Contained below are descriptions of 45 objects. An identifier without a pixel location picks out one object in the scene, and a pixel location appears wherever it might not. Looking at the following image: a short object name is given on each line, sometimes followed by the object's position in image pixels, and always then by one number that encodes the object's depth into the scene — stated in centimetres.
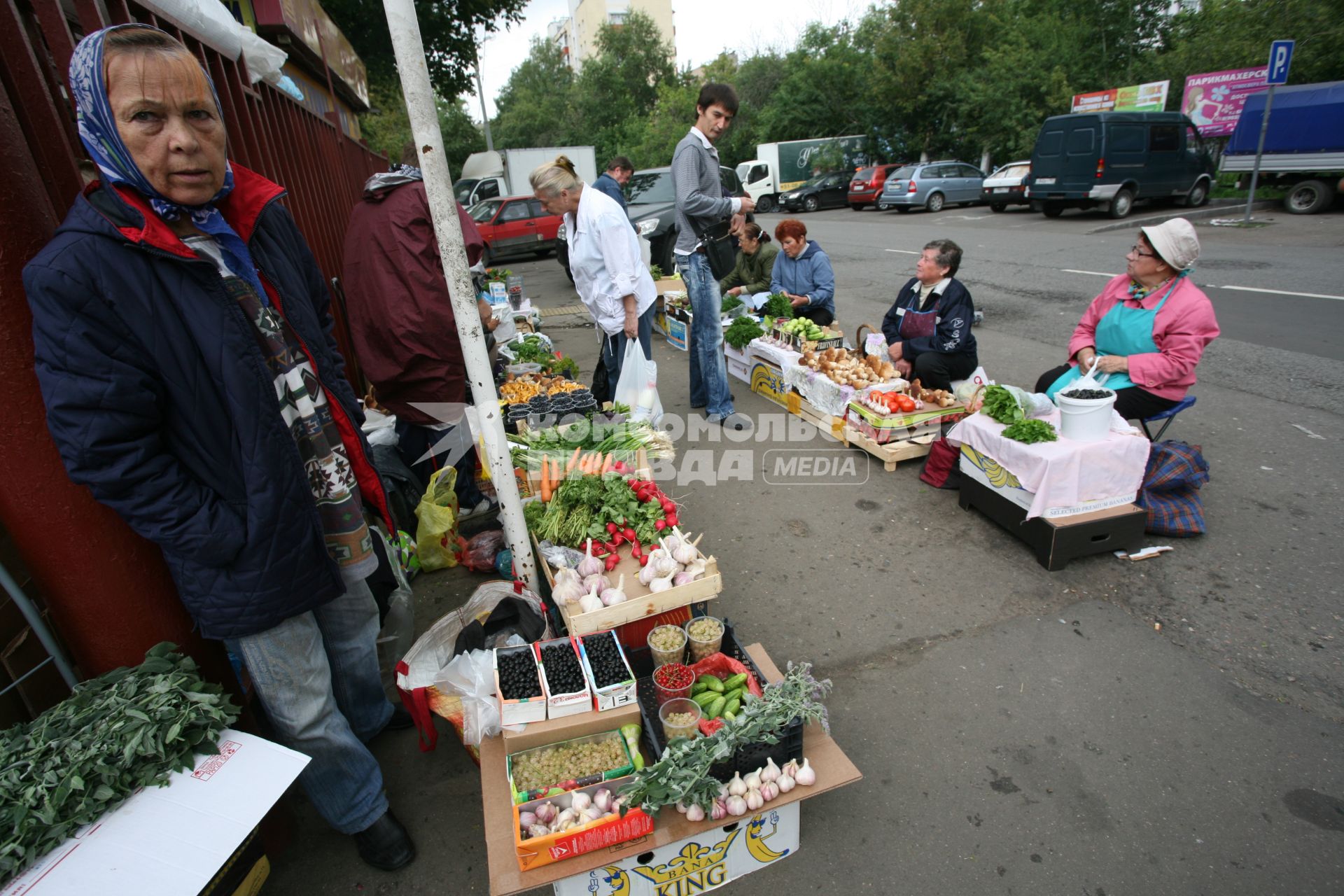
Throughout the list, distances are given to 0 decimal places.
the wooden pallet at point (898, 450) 489
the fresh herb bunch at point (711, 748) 205
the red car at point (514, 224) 1652
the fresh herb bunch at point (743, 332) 657
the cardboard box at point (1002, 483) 365
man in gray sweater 495
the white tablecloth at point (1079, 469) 355
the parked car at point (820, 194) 2605
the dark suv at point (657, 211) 1138
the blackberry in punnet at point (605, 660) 242
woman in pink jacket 376
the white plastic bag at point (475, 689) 246
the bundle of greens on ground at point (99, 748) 158
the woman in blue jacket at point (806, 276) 668
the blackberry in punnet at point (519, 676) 234
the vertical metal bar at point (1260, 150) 1339
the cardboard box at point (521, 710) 229
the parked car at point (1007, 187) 1959
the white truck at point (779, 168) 2719
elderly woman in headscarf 158
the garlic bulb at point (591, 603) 278
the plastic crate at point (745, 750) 221
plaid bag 380
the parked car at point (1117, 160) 1622
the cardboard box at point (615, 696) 235
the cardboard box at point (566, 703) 233
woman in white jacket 438
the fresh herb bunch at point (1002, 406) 394
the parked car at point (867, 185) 2456
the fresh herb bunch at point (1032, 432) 368
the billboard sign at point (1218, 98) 1981
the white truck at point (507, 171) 2002
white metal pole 250
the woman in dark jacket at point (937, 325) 505
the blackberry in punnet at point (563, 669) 238
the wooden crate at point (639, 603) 274
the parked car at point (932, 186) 2236
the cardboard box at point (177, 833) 156
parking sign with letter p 1133
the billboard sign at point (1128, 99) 2197
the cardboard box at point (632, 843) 199
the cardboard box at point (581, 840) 197
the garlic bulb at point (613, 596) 280
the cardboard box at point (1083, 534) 359
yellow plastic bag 394
